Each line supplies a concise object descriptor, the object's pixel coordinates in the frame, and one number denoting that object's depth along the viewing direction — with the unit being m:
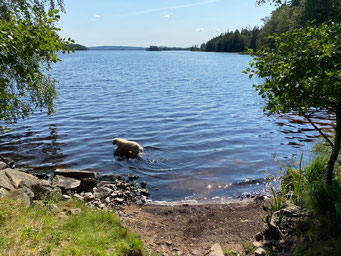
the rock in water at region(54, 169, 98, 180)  11.41
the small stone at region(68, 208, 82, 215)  7.11
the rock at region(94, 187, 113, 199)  10.17
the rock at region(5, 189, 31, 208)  6.60
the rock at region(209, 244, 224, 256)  6.30
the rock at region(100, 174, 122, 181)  12.18
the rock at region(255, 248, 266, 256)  6.11
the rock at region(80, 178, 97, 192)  10.64
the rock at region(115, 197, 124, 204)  9.94
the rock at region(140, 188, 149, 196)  10.88
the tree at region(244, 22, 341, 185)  5.17
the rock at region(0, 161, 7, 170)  9.65
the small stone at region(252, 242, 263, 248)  6.58
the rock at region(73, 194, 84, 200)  9.34
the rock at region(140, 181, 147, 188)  11.48
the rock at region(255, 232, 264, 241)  6.93
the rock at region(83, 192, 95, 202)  9.61
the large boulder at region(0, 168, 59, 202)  7.46
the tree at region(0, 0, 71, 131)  4.61
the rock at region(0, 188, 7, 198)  6.72
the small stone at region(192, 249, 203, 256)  6.79
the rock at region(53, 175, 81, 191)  10.21
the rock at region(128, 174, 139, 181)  12.14
